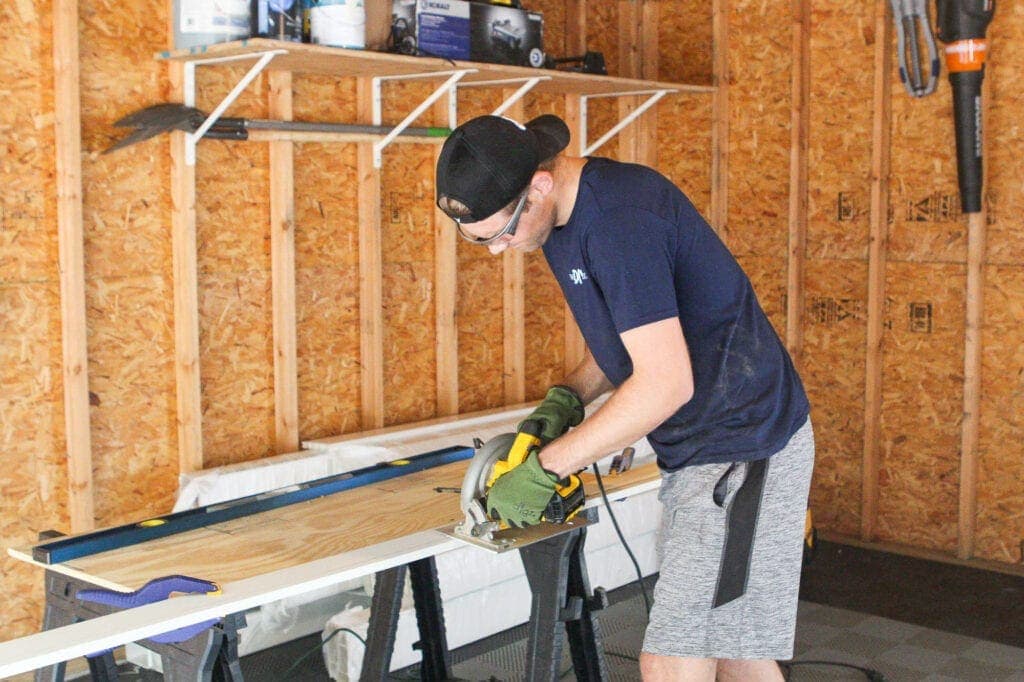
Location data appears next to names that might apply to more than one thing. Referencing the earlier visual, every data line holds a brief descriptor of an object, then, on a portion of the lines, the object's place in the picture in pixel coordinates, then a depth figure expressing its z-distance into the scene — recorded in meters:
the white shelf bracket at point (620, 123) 4.78
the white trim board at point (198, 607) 1.66
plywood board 2.03
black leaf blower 4.17
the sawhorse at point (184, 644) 1.88
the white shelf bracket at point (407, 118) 3.91
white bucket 3.46
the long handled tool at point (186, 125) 3.43
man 1.96
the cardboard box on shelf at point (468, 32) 3.74
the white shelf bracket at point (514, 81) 4.14
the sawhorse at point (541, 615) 2.45
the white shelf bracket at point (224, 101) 3.43
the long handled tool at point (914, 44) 4.35
